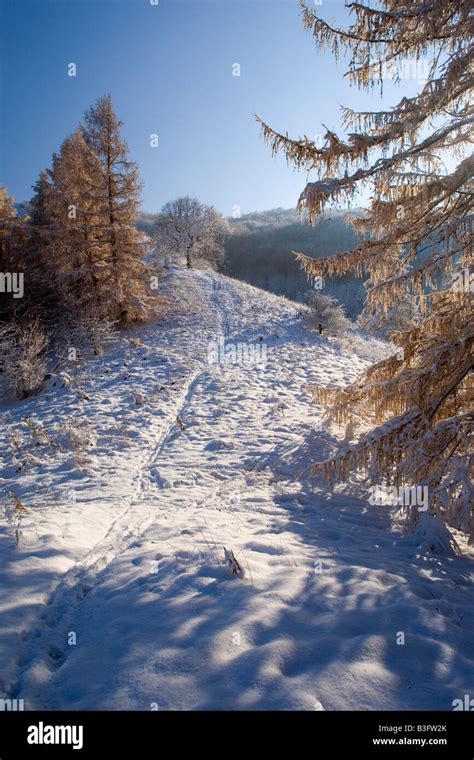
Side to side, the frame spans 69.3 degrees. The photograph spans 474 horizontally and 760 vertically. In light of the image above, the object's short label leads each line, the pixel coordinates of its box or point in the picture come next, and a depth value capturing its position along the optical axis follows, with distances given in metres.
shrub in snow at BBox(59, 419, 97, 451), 7.88
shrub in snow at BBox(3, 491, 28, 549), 4.10
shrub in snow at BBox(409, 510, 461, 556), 4.42
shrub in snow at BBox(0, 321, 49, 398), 11.31
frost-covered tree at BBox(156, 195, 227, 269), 33.84
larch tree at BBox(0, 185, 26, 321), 18.22
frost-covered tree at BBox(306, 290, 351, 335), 20.52
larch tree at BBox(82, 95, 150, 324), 15.72
